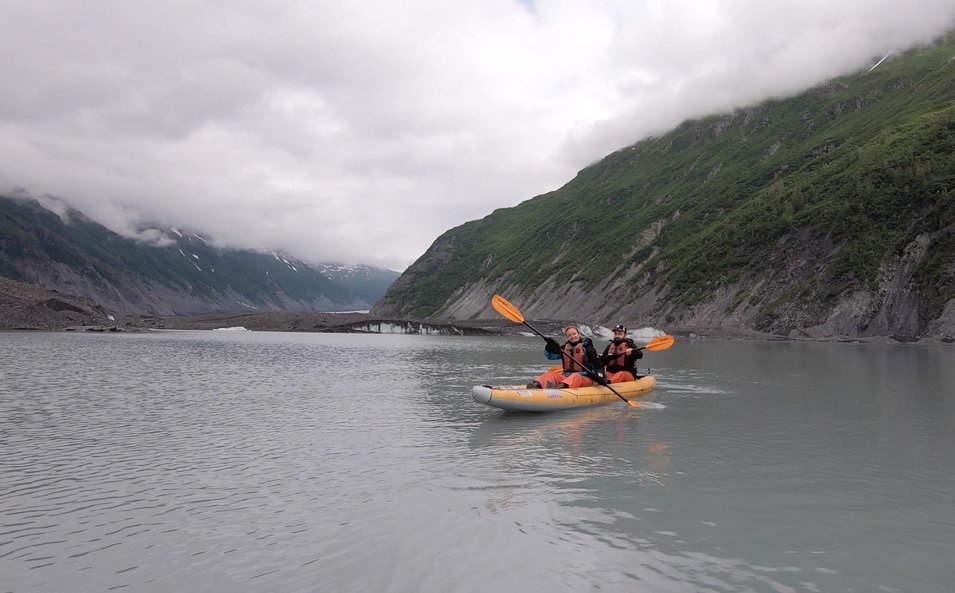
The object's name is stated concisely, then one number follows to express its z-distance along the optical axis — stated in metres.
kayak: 20.00
